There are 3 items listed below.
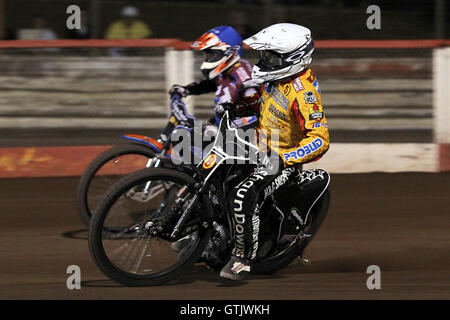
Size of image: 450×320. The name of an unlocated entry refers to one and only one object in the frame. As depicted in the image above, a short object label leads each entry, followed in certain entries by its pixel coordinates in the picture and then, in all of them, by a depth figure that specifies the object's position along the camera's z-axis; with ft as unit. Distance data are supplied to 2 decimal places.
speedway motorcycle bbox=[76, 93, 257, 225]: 44.01
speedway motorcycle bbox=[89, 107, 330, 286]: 34.63
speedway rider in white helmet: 35.29
